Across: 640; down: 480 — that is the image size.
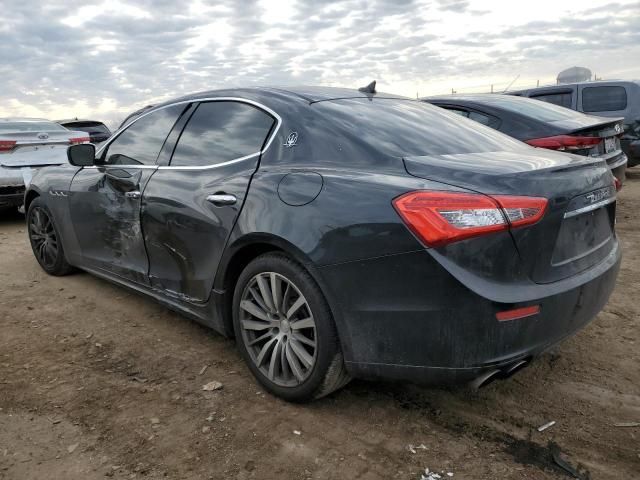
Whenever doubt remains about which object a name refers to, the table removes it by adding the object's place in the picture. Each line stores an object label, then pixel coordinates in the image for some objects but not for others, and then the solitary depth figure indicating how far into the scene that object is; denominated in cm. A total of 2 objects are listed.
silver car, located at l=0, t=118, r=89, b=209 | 715
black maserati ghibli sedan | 208
